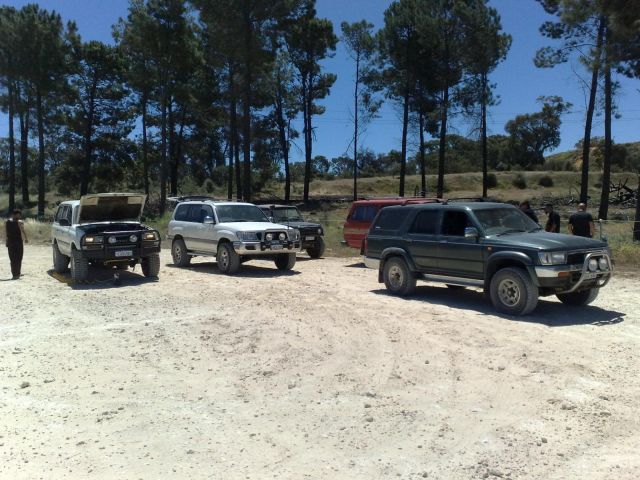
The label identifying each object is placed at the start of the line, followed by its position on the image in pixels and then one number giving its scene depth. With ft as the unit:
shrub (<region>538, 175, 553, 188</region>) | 195.52
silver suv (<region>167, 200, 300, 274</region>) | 48.32
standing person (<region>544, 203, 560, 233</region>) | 46.75
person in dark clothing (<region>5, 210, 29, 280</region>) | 48.42
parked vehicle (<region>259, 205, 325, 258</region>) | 61.00
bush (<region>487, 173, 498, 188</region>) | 191.42
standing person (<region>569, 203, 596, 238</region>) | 44.65
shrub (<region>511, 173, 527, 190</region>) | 193.16
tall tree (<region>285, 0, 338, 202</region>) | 139.44
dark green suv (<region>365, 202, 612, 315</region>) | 30.12
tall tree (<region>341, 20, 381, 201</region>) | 137.08
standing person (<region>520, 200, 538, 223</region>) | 45.60
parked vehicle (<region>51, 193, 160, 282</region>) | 44.68
